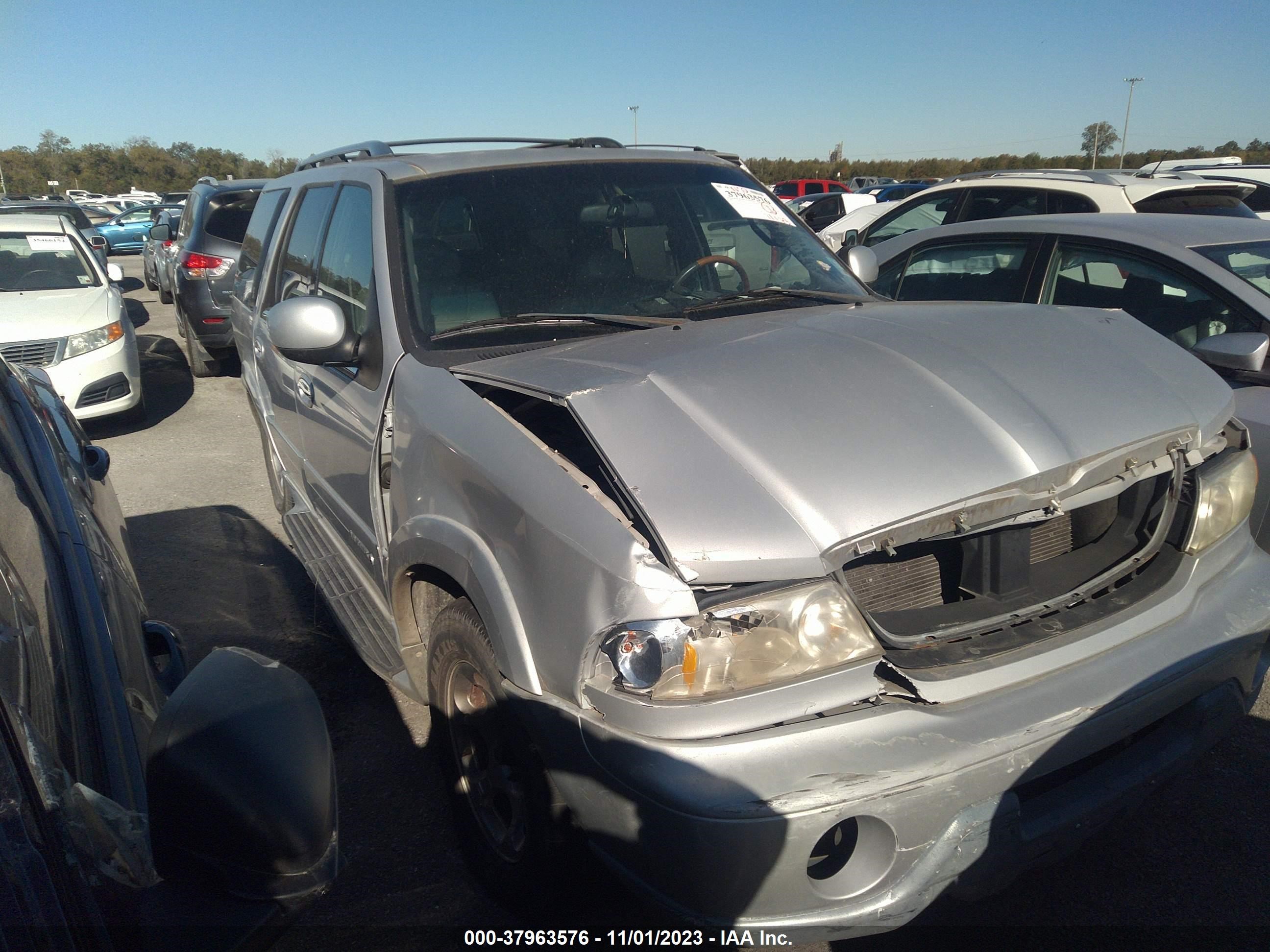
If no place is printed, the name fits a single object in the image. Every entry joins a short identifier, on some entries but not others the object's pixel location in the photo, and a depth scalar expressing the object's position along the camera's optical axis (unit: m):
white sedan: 7.02
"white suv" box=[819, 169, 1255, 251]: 6.01
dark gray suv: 8.91
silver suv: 1.67
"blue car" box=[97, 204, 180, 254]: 27.92
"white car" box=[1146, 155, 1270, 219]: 9.41
